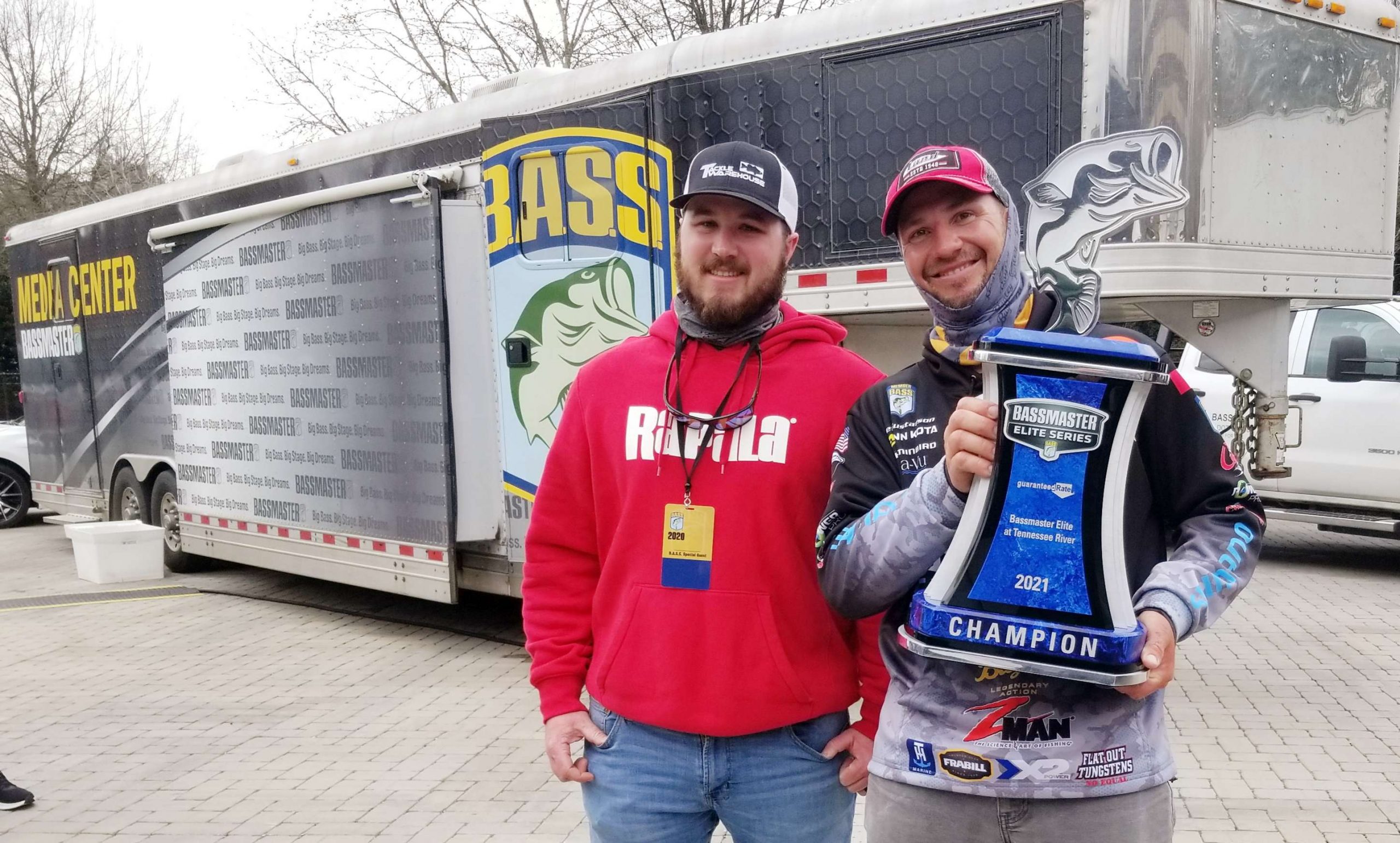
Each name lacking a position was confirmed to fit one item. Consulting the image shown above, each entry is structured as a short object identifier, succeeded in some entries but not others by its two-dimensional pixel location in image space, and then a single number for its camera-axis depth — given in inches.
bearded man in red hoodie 82.3
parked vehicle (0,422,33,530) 521.0
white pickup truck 305.7
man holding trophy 60.9
